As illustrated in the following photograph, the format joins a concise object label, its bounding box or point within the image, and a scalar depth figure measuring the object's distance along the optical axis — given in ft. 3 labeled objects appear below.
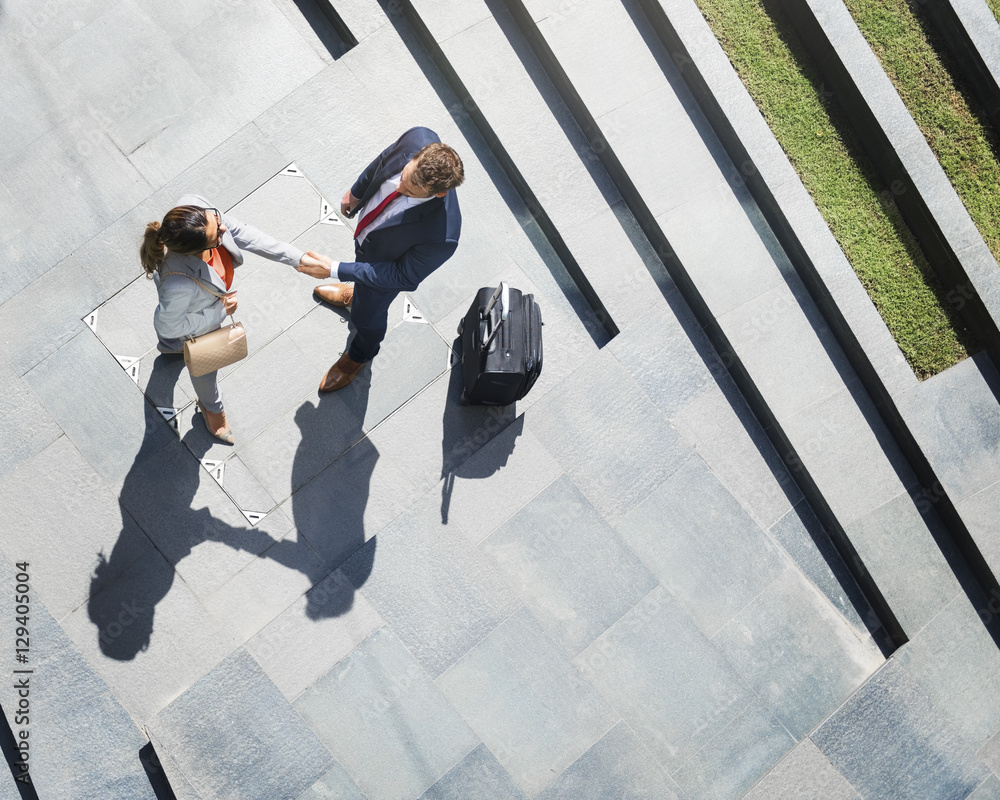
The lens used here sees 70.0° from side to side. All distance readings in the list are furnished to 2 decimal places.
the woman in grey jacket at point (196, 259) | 14.42
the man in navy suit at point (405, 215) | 15.12
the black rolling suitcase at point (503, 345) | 19.57
